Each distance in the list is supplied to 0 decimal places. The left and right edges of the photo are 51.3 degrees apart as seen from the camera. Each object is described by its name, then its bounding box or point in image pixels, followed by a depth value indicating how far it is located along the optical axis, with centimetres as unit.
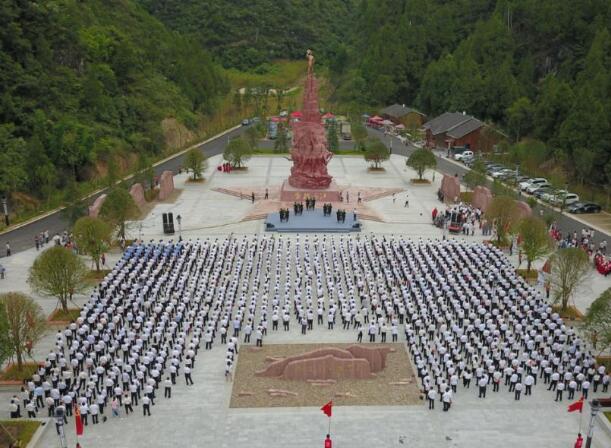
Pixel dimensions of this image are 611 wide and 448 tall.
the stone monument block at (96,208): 3844
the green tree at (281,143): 7069
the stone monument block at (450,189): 4756
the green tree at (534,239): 3092
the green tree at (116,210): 3559
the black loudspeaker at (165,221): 3890
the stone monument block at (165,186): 4834
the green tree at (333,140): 7012
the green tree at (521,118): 6638
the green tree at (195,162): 5381
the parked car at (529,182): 5153
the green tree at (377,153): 5872
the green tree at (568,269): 2656
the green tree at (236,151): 5888
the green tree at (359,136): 7279
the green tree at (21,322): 2148
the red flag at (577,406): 1850
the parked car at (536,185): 5055
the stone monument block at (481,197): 4394
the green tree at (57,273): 2609
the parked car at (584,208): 4534
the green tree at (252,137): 7156
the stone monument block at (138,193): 4444
